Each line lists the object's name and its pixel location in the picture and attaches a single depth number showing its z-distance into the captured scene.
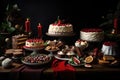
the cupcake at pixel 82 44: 2.35
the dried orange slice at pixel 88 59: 2.08
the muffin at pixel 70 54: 2.15
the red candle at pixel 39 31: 2.55
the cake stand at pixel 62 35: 2.40
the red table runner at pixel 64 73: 1.88
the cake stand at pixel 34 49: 2.26
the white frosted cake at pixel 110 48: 2.23
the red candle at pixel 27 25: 2.51
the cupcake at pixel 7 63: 1.95
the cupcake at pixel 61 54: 2.16
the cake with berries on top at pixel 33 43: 2.27
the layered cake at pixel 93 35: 2.37
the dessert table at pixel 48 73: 1.87
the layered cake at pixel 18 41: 2.36
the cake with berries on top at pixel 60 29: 2.42
